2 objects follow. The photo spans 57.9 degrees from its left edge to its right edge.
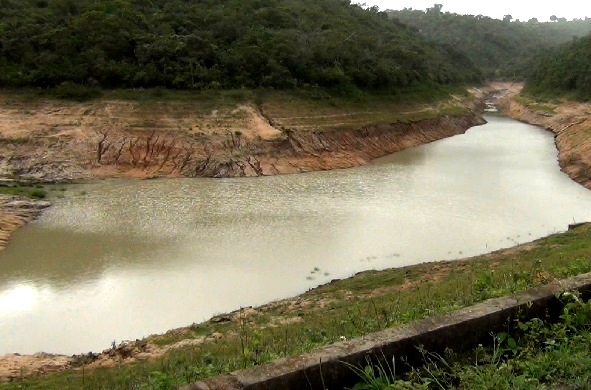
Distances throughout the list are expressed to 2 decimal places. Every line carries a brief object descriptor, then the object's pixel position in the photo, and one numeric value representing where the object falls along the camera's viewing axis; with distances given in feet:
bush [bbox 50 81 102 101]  91.71
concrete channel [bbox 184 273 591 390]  12.70
